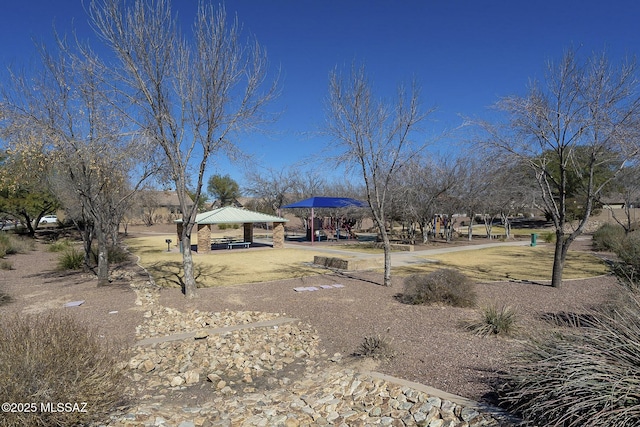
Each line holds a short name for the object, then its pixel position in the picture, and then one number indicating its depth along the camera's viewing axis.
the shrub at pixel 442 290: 9.36
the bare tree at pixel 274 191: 46.12
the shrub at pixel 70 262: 16.36
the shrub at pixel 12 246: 21.12
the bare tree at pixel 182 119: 9.55
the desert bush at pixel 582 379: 3.18
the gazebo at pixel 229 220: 24.98
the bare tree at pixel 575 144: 10.23
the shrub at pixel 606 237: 22.05
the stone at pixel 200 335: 7.23
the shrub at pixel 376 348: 6.09
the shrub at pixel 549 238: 29.95
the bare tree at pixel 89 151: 9.56
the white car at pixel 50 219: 53.90
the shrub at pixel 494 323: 6.97
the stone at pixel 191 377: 5.78
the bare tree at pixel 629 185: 22.97
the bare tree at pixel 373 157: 11.70
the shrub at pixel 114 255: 19.56
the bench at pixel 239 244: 27.91
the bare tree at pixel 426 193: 26.92
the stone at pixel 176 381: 5.67
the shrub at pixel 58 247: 23.95
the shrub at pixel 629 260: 10.31
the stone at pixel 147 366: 6.10
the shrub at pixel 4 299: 9.99
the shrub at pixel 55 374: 3.49
